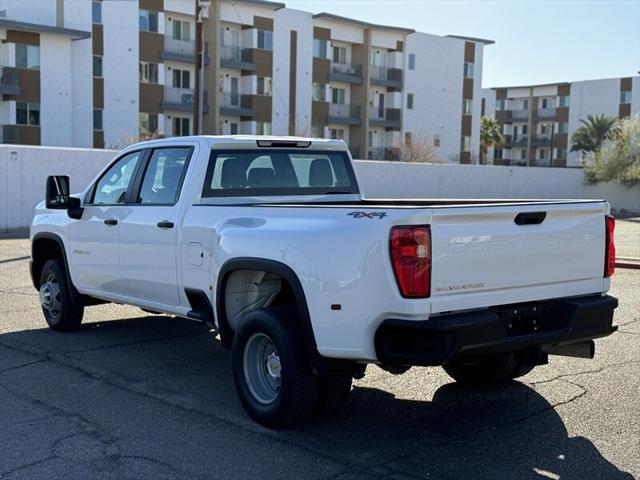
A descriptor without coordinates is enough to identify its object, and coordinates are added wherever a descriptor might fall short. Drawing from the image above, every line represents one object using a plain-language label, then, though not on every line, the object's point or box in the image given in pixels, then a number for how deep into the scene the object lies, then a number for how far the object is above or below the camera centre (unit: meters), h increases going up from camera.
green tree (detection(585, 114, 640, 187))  46.00 +0.00
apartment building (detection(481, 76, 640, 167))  83.75 +5.50
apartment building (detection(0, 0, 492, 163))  42.34 +4.90
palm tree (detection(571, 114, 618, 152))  78.31 +2.89
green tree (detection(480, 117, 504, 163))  74.88 +2.28
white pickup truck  4.77 -0.76
